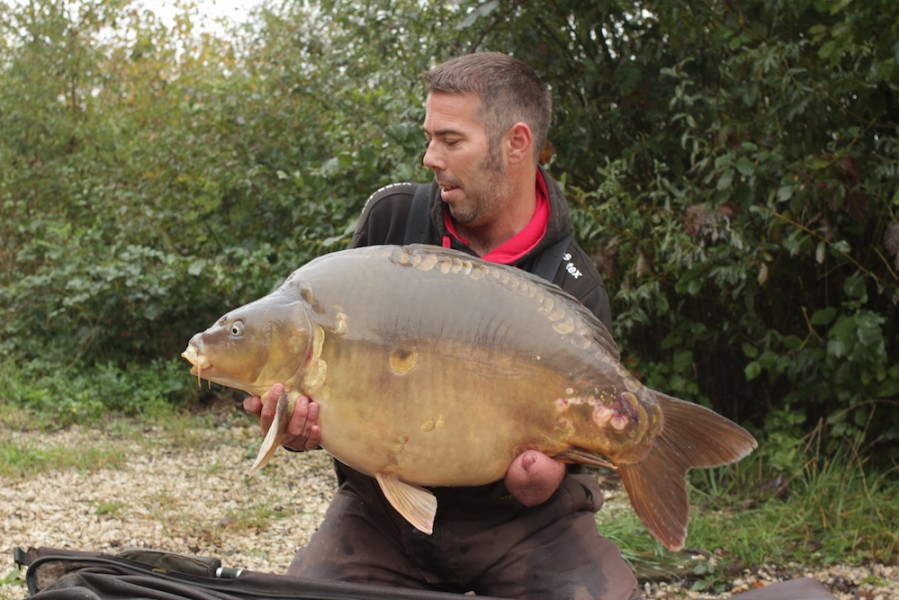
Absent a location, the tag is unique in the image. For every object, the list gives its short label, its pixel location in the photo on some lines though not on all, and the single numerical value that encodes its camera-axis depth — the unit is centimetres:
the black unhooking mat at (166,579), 180
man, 212
